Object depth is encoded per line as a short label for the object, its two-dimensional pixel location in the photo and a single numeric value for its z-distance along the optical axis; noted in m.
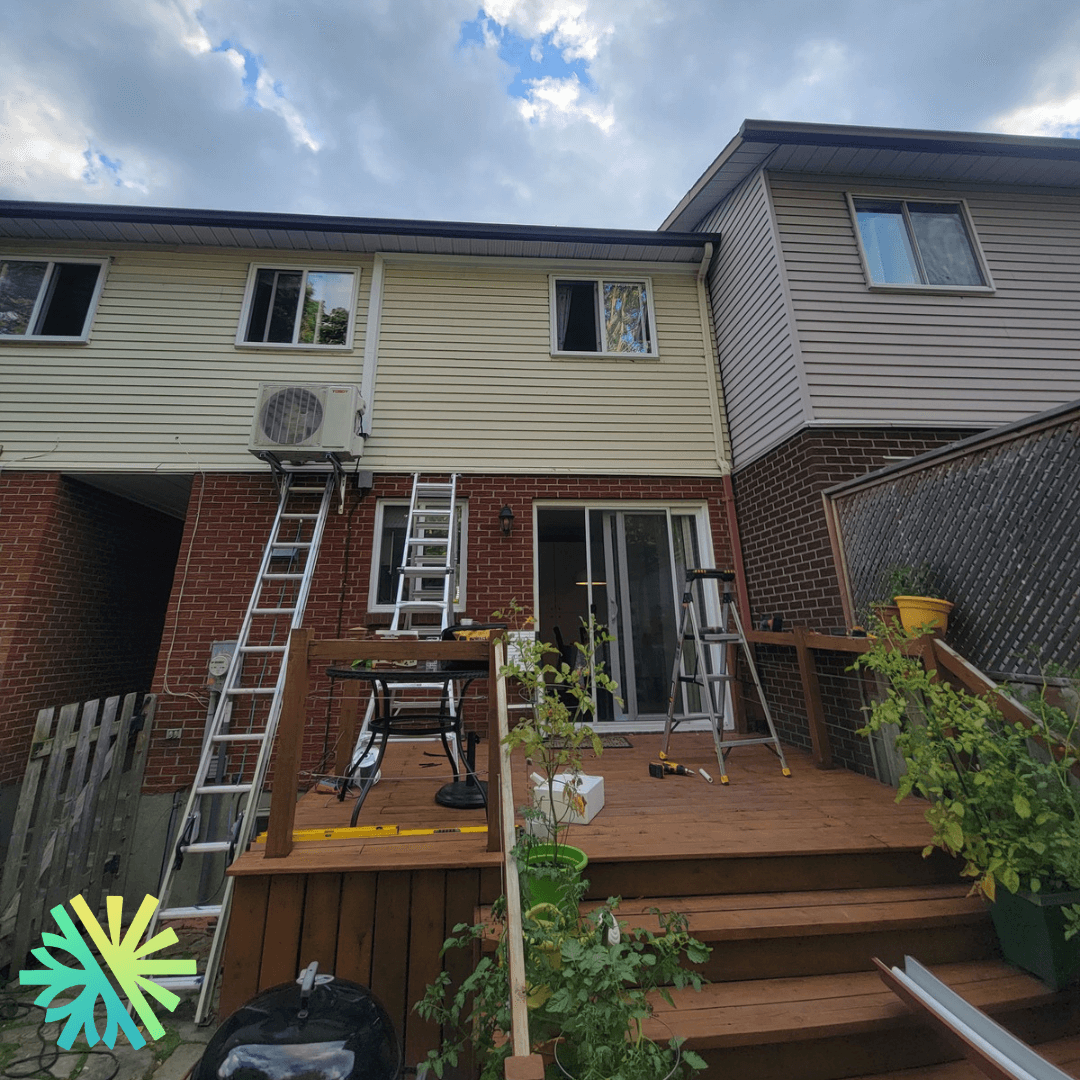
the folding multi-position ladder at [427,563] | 4.18
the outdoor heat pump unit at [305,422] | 4.69
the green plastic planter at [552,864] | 1.96
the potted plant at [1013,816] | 1.83
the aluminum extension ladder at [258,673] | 3.09
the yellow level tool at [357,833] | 2.42
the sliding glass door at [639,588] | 5.02
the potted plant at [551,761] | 2.00
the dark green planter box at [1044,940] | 1.85
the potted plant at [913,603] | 2.96
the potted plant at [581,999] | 1.37
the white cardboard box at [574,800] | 2.54
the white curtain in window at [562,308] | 5.83
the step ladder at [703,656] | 3.44
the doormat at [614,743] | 4.39
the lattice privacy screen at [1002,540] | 2.59
